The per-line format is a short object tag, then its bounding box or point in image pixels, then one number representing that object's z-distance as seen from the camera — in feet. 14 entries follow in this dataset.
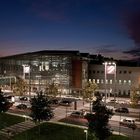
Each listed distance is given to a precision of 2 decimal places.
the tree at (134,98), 129.49
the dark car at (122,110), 125.98
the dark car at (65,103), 142.21
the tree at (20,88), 168.83
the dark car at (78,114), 112.22
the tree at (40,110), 87.05
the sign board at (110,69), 106.73
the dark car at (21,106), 130.32
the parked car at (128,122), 97.85
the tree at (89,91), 148.69
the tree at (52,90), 162.74
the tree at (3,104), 104.91
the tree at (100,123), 68.96
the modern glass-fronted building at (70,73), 187.45
